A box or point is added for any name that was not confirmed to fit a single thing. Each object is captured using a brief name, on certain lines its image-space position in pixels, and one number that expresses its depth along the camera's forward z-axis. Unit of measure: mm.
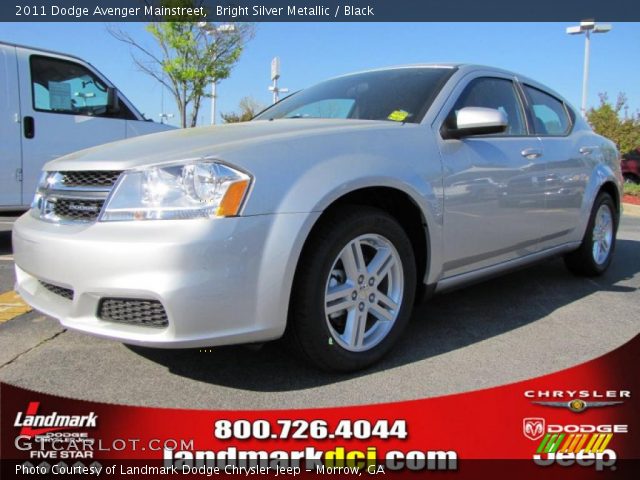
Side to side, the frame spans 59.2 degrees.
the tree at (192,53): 14547
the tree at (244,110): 24797
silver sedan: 2131
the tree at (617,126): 17609
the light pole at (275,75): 14516
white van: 5500
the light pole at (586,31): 17361
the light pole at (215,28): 14690
